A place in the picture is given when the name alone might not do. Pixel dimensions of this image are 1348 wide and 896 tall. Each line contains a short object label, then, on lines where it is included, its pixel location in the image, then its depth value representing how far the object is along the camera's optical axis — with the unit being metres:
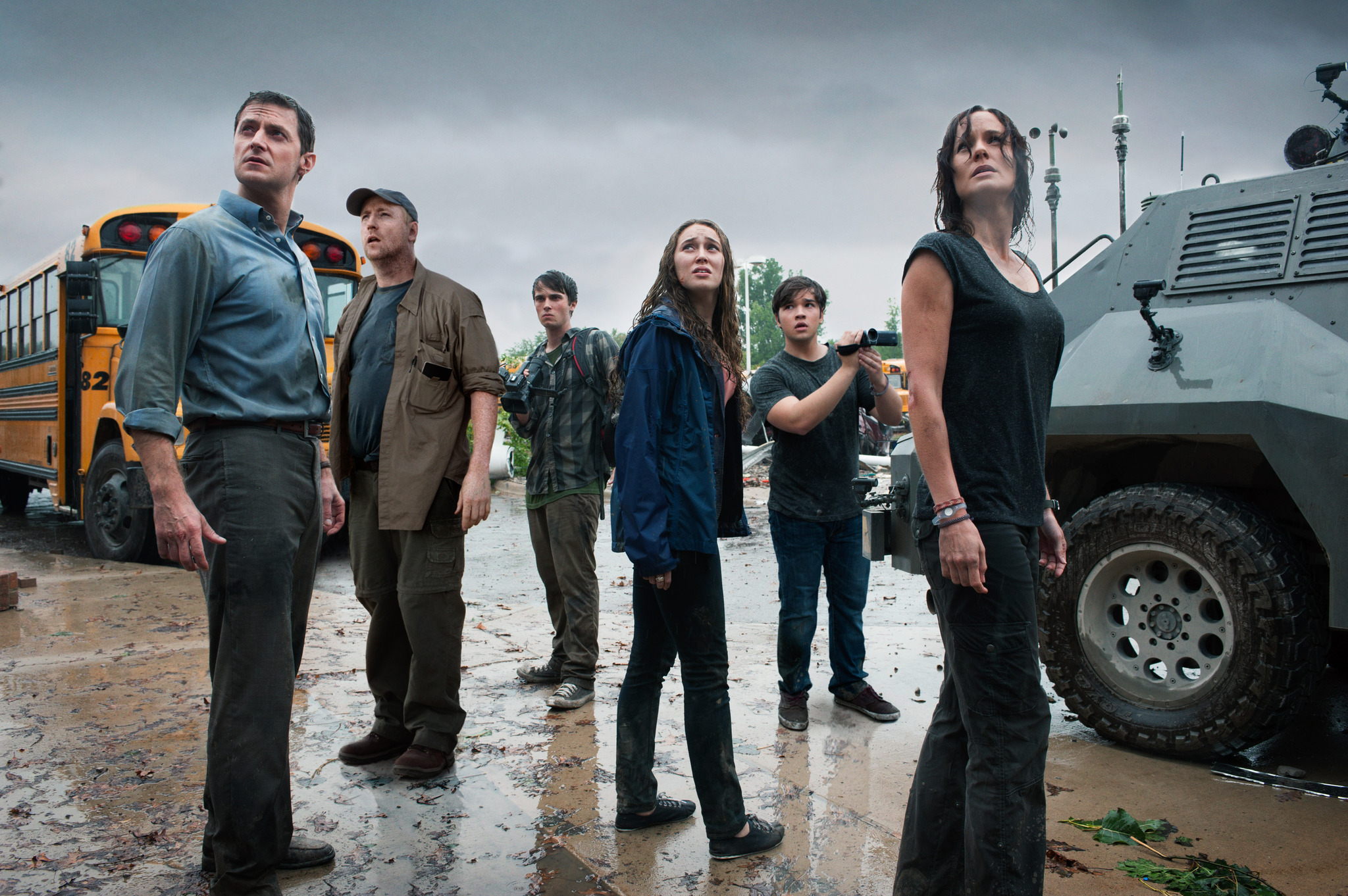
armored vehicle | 3.23
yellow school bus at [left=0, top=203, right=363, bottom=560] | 8.62
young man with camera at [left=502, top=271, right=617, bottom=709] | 4.60
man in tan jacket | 3.46
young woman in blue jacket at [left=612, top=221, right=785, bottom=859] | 2.76
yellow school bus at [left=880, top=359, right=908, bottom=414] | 25.67
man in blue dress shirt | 2.38
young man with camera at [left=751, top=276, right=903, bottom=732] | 4.15
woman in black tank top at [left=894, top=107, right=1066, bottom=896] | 2.10
